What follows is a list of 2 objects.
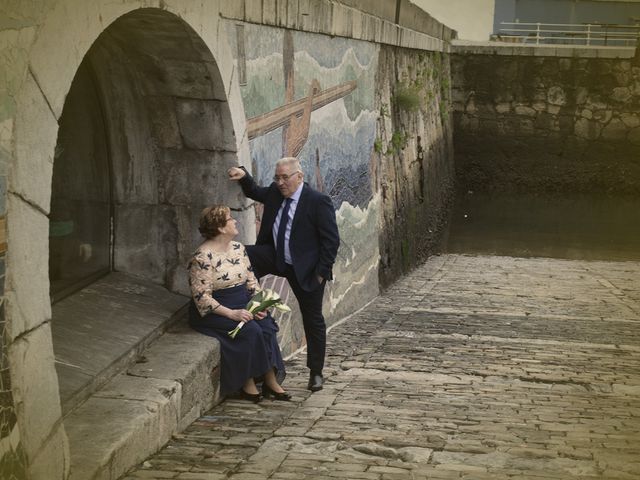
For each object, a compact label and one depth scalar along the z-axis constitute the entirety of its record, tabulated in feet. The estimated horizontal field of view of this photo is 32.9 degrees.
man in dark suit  23.25
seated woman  21.21
